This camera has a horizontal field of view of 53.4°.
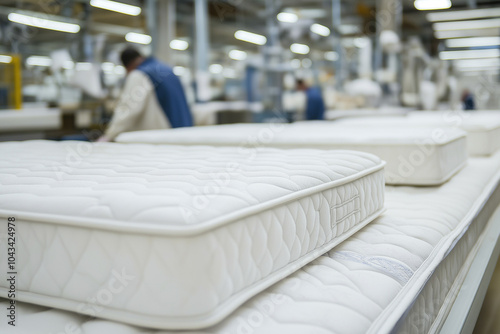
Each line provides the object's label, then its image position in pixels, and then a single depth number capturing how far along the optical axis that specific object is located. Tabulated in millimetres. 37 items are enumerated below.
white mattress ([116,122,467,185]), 1413
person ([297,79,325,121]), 5391
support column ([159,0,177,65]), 7098
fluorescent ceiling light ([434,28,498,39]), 11430
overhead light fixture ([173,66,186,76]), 7830
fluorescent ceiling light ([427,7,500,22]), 10336
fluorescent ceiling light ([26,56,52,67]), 6129
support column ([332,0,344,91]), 9969
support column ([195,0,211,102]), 7281
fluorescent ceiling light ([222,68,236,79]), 8977
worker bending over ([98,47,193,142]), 3010
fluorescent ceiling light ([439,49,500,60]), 13041
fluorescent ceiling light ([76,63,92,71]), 6176
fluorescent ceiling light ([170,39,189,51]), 7618
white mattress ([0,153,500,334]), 589
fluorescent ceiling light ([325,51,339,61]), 11062
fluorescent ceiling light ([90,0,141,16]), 6637
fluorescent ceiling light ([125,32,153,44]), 7164
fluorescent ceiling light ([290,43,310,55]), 10527
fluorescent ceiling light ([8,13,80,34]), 5887
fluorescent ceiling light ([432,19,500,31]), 11195
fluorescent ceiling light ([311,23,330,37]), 10470
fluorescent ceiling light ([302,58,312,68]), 10749
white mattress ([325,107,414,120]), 4943
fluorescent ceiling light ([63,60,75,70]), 5916
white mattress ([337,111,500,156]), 2086
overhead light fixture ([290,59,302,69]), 10098
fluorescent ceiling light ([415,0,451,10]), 7140
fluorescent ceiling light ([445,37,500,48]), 11953
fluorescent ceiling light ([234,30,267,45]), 8958
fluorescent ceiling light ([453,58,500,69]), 14164
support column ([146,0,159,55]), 7164
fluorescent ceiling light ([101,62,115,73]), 7084
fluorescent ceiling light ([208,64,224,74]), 8695
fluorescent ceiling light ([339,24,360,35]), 11220
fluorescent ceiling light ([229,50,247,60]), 9016
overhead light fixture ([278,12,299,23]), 9534
